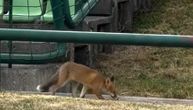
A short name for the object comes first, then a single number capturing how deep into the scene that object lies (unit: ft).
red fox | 53.62
